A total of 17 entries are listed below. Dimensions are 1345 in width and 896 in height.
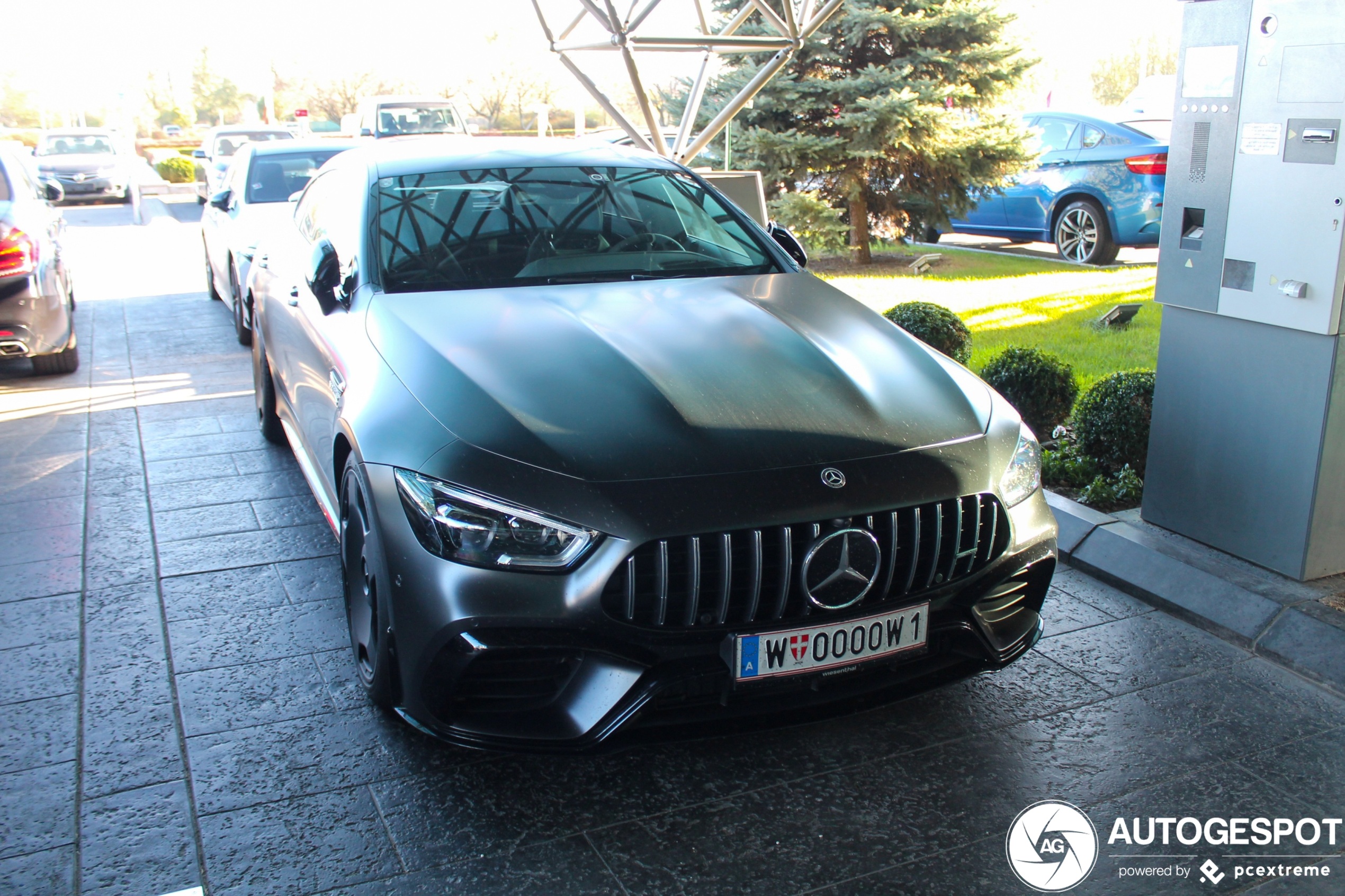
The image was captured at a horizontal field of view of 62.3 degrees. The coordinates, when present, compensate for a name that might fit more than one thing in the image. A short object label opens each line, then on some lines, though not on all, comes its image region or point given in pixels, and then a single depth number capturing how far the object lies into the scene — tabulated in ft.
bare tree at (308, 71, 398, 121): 201.77
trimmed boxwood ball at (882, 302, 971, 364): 20.16
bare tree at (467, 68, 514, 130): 185.88
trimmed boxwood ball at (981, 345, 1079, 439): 18.21
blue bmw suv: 35.50
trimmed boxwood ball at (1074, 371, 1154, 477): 16.17
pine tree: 36.52
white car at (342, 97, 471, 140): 62.80
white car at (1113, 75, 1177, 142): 46.48
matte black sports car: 8.43
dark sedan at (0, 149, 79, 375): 23.26
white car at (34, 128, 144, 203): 71.31
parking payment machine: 11.85
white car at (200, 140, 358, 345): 27.30
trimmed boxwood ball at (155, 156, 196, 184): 91.04
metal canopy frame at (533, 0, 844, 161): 27.89
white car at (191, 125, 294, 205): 60.80
